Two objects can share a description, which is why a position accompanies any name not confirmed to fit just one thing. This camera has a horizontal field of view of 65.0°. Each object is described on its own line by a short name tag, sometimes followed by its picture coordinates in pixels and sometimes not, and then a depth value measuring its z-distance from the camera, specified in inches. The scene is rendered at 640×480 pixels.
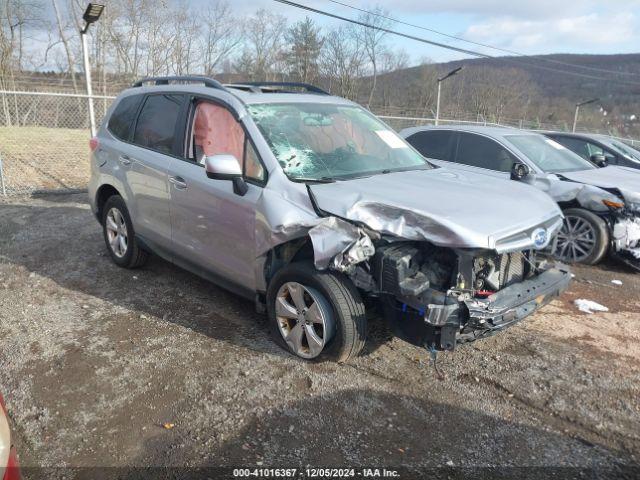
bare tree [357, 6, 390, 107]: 1711.4
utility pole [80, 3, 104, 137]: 330.6
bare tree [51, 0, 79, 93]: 1215.9
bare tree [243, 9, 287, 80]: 1459.2
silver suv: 120.6
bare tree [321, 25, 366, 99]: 1610.5
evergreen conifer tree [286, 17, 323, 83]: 1494.8
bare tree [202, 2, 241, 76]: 1316.4
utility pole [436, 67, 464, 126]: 613.3
